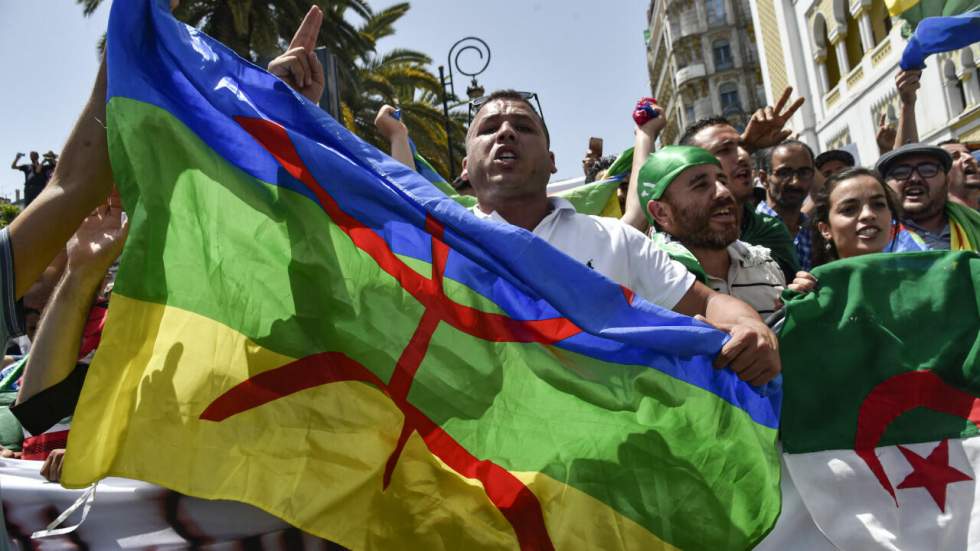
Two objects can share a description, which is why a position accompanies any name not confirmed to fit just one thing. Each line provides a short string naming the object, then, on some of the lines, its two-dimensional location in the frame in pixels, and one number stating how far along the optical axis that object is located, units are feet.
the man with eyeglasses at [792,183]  16.52
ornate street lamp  33.95
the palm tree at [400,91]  58.18
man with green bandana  10.16
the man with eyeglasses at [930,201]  13.64
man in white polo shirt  7.37
